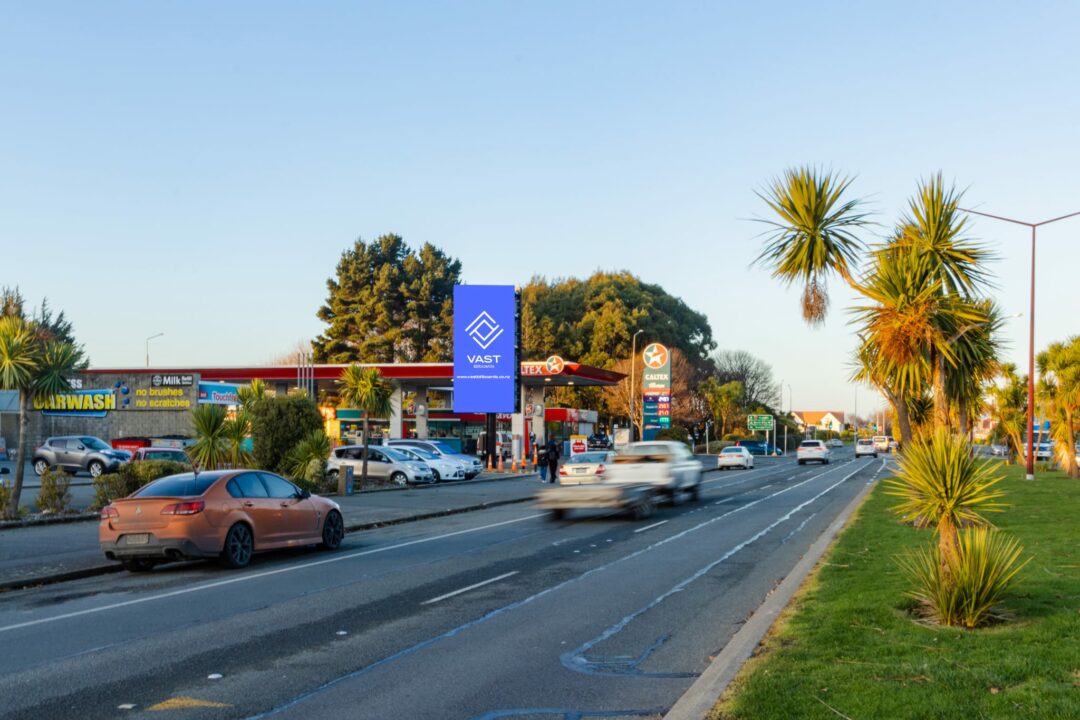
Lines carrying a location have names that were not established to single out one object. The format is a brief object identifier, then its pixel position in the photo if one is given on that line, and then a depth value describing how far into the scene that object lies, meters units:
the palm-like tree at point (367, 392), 38.70
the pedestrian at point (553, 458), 39.69
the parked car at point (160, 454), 36.05
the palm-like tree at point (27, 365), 20.56
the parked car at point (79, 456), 38.81
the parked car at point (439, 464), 40.78
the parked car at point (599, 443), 72.96
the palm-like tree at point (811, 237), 16.25
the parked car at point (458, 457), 43.59
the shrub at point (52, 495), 21.88
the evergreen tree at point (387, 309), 93.88
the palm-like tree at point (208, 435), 26.00
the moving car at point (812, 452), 64.94
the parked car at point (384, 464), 38.34
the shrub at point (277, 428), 33.72
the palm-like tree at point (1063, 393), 40.28
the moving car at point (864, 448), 81.94
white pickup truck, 22.47
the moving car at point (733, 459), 57.62
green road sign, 97.00
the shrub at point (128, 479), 22.94
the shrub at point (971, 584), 8.70
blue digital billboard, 45.59
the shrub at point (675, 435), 75.28
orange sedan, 14.12
